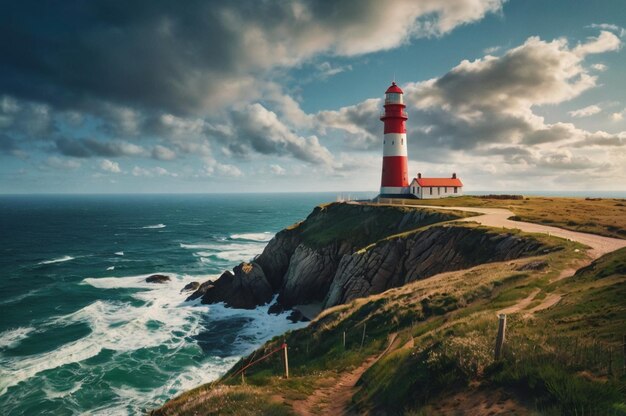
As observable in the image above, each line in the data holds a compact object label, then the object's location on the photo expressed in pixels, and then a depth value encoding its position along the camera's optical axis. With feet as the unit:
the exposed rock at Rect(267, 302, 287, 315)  143.84
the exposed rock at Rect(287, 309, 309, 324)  134.31
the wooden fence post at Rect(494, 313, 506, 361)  29.12
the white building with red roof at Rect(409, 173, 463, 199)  208.23
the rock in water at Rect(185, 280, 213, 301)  161.05
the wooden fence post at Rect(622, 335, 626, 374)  26.23
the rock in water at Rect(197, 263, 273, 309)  153.28
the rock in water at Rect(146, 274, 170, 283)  189.06
